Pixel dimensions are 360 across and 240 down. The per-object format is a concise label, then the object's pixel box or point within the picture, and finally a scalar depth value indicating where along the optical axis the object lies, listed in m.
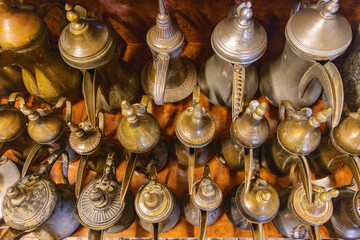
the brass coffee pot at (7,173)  0.87
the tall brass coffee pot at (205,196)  0.69
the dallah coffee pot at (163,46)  0.71
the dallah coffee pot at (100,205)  0.68
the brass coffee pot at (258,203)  0.68
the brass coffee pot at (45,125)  0.73
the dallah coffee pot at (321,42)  0.63
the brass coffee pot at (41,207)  0.66
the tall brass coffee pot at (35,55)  0.66
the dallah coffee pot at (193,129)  0.68
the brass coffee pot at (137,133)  0.67
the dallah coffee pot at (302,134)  0.63
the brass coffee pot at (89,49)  0.67
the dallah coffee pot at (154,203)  0.68
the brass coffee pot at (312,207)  0.66
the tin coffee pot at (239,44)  0.65
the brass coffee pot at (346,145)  0.66
